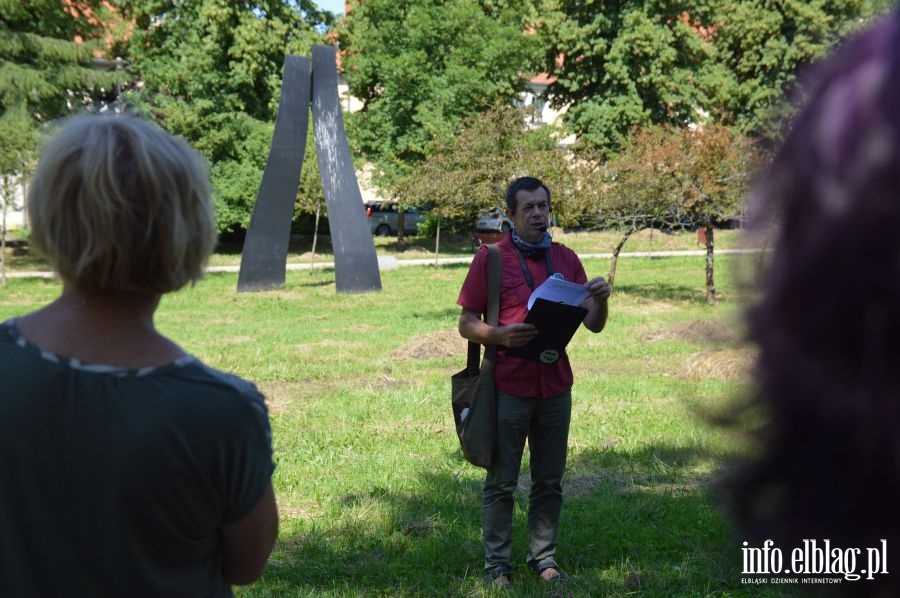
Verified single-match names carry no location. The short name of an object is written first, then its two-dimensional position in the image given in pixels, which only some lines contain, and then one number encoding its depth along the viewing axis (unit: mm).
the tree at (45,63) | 27953
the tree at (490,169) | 19281
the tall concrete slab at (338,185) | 19469
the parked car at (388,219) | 39875
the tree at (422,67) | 33406
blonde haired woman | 1639
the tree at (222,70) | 31656
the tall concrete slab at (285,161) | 19516
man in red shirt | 4625
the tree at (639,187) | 18234
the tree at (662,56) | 35812
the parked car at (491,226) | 16891
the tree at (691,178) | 17656
